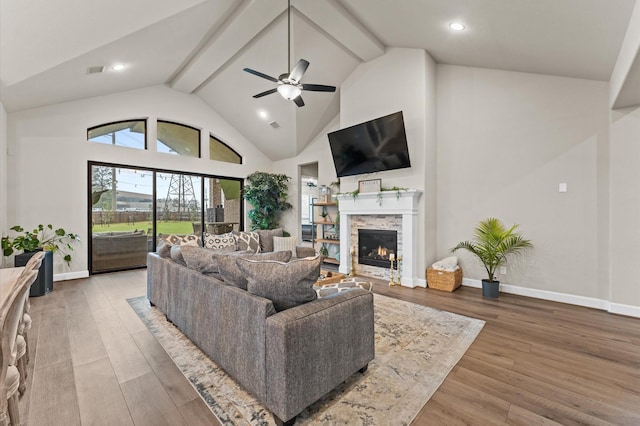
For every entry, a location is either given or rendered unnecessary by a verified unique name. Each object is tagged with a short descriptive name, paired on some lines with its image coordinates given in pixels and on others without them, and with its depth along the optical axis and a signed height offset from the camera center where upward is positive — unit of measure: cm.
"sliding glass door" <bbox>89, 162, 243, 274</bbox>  541 -1
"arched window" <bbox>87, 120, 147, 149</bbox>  534 +153
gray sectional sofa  151 -83
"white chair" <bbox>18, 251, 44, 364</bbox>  181 -73
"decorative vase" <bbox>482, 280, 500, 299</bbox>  385 -112
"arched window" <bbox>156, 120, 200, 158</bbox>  617 +164
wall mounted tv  450 +110
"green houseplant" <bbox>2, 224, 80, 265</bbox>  404 -49
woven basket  413 -107
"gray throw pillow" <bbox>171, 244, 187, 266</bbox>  289 -49
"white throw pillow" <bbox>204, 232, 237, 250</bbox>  450 -52
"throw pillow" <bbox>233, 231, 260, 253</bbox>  479 -55
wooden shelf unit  637 -40
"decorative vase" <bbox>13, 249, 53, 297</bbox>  388 -94
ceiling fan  344 +162
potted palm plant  387 -55
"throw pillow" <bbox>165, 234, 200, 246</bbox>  387 -42
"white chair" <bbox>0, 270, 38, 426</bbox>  117 -61
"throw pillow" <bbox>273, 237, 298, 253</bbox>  509 -63
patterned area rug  166 -122
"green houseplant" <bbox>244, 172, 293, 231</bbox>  727 +35
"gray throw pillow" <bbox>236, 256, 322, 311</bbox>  171 -44
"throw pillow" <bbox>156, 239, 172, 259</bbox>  322 -48
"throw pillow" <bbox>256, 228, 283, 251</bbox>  511 -57
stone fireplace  447 -28
